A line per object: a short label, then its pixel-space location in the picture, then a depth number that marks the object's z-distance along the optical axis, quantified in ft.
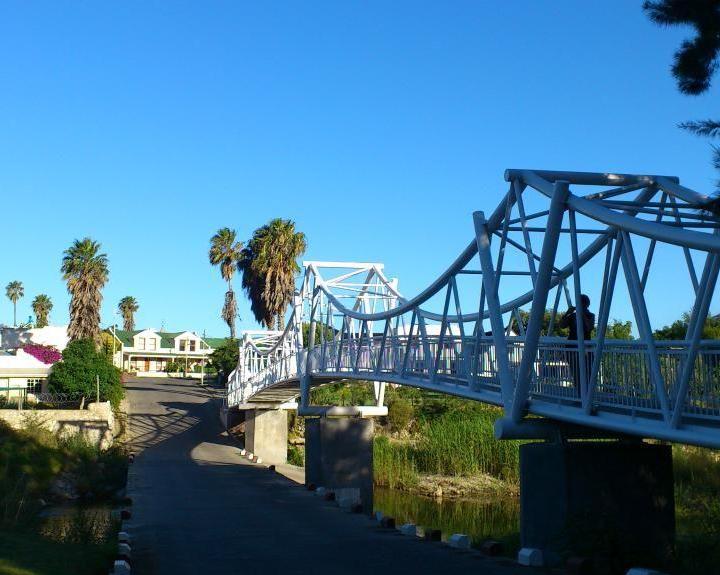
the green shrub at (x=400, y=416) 156.56
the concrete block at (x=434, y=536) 56.85
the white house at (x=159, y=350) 320.64
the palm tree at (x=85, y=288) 192.75
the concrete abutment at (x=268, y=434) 152.97
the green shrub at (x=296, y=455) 156.56
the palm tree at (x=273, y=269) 203.72
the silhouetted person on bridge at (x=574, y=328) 45.12
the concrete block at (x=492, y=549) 50.19
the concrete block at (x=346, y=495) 80.99
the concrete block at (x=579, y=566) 41.52
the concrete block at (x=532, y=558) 45.57
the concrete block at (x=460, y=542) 53.16
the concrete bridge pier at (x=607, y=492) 45.80
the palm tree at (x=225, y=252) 227.61
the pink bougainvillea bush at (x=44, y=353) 199.62
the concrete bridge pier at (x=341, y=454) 102.78
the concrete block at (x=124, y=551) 46.48
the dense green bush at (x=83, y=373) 164.45
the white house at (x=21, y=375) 166.30
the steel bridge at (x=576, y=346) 34.68
